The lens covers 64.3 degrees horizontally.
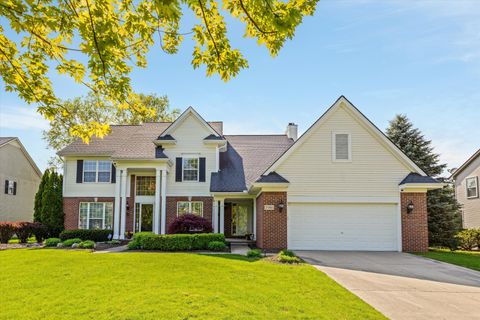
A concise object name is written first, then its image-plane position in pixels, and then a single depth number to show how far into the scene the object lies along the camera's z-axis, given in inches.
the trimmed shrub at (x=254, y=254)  529.7
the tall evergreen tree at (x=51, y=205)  858.8
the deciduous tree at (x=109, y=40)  195.6
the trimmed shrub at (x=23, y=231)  783.7
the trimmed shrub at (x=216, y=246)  607.5
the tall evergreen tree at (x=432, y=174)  809.5
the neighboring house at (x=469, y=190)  1036.5
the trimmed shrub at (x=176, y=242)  618.2
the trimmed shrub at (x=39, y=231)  819.6
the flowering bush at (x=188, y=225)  711.1
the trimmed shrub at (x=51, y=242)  692.7
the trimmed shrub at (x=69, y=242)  676.7
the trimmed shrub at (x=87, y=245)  645.3
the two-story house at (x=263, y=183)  643.5
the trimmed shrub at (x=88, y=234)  772.0
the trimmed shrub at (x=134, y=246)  635.5
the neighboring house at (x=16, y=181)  1071.6
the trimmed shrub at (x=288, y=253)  510.0
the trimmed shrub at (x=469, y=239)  807.7
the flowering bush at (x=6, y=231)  772.6
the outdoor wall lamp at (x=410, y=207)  633.6
